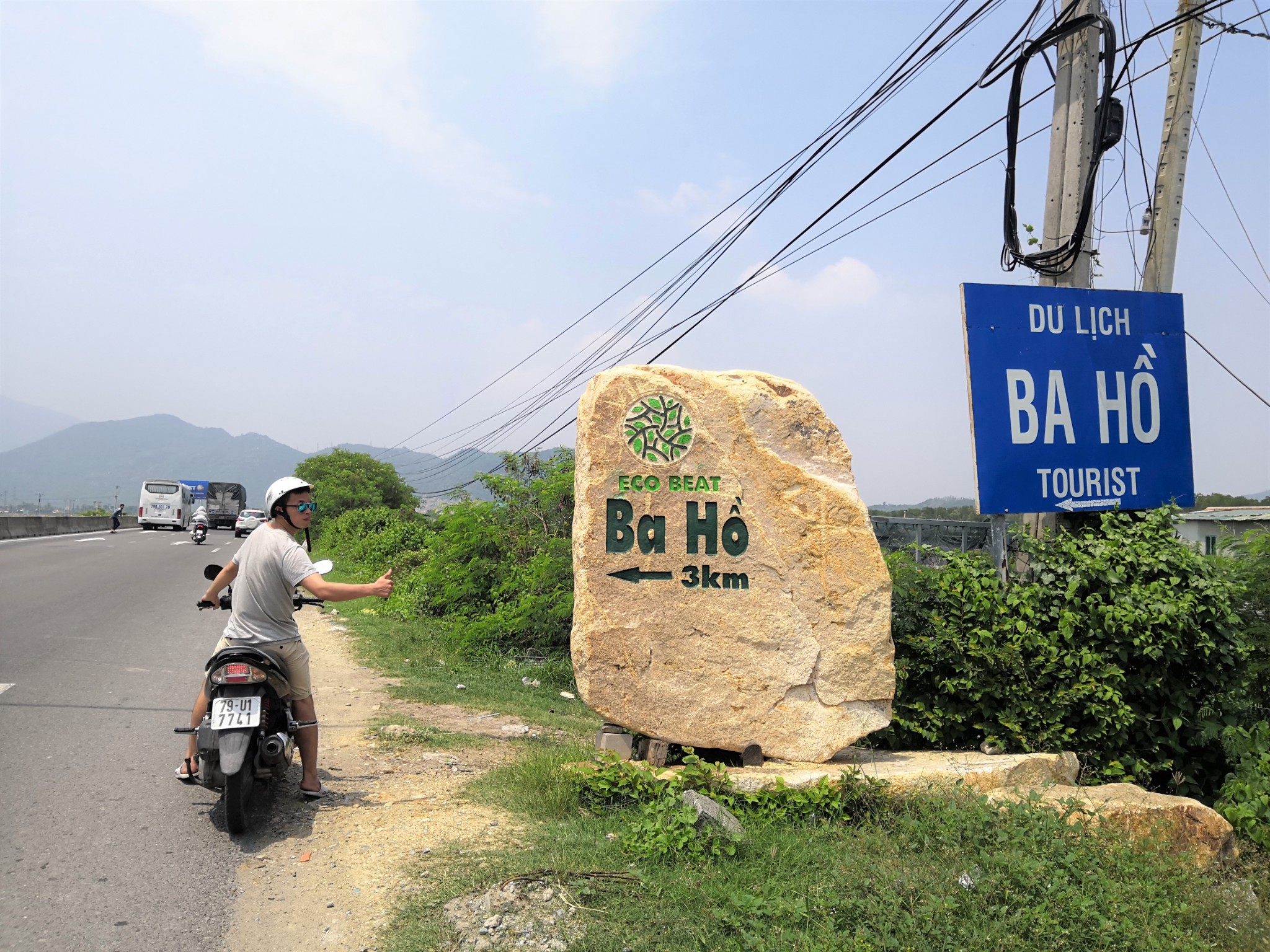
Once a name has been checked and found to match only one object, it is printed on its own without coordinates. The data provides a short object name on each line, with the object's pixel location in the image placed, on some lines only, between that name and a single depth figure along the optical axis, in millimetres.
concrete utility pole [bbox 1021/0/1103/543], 6426
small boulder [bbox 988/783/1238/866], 4520
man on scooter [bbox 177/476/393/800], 4633
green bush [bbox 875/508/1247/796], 5414
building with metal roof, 11555
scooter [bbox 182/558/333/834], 4207
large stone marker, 5102
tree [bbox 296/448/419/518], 34031
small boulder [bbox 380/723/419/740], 6285
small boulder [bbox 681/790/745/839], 4184
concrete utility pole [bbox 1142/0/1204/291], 7832
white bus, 38969
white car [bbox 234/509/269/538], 35500
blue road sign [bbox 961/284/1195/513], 6297
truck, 47875
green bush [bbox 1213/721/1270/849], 4863
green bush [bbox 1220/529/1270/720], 5605
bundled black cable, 6379
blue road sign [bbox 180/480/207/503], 48344
